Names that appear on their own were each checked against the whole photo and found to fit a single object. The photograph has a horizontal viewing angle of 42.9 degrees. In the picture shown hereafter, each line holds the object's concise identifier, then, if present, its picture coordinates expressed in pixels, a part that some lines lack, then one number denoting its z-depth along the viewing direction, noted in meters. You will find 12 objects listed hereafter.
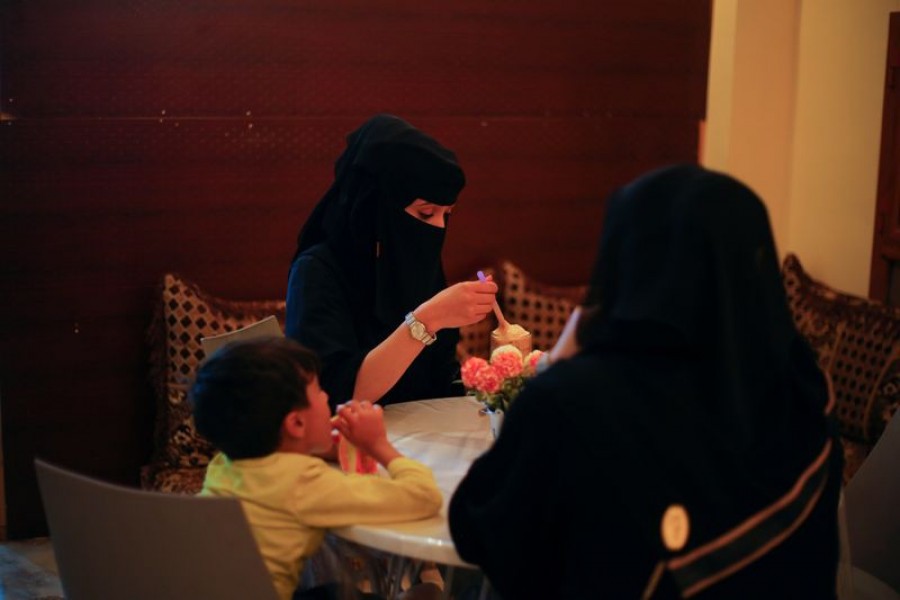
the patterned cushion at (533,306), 4.50
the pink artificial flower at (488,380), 2.43
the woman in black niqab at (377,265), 2.72
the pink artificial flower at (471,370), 2.44
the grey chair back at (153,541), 1.94
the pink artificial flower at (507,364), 2.43
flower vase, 2.54
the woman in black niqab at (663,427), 1.58
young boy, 2.09
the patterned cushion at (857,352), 3.93
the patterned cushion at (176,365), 3.99
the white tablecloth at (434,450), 2.09
